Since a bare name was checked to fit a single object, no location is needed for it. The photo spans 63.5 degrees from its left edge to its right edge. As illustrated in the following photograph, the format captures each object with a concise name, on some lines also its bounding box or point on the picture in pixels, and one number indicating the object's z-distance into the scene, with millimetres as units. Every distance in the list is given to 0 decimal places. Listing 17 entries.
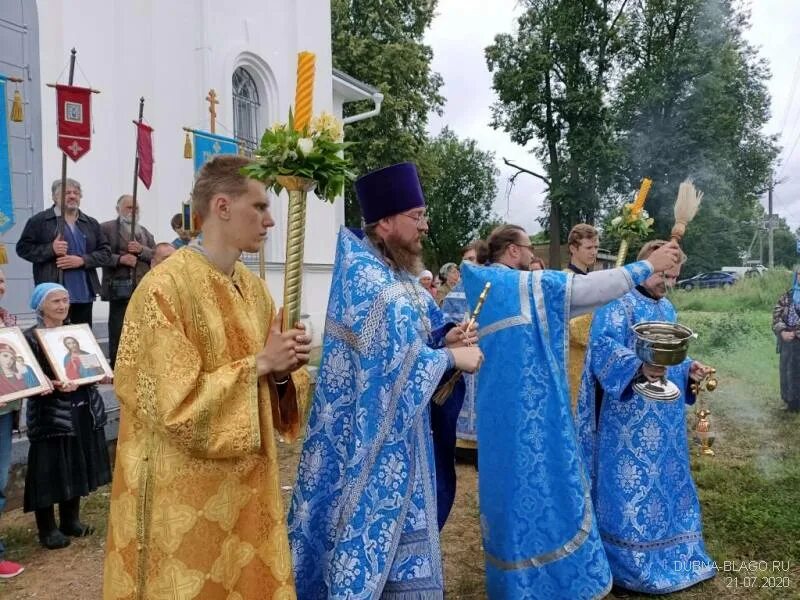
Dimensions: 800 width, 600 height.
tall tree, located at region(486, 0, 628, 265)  20766
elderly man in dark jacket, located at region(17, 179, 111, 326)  5816
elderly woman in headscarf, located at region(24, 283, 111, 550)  4297
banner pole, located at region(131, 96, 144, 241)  7086
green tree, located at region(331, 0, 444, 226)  22125
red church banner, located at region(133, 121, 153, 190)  7483
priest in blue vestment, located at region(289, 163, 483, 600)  2439
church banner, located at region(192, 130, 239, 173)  8960
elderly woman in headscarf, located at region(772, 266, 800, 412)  6824
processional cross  9242
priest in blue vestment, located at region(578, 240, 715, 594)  3660
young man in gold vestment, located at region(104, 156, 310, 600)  2049
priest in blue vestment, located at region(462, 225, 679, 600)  2971
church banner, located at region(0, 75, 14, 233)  6355
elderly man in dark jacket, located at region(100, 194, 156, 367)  6633
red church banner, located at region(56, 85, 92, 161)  6324
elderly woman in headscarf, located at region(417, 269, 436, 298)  7983
